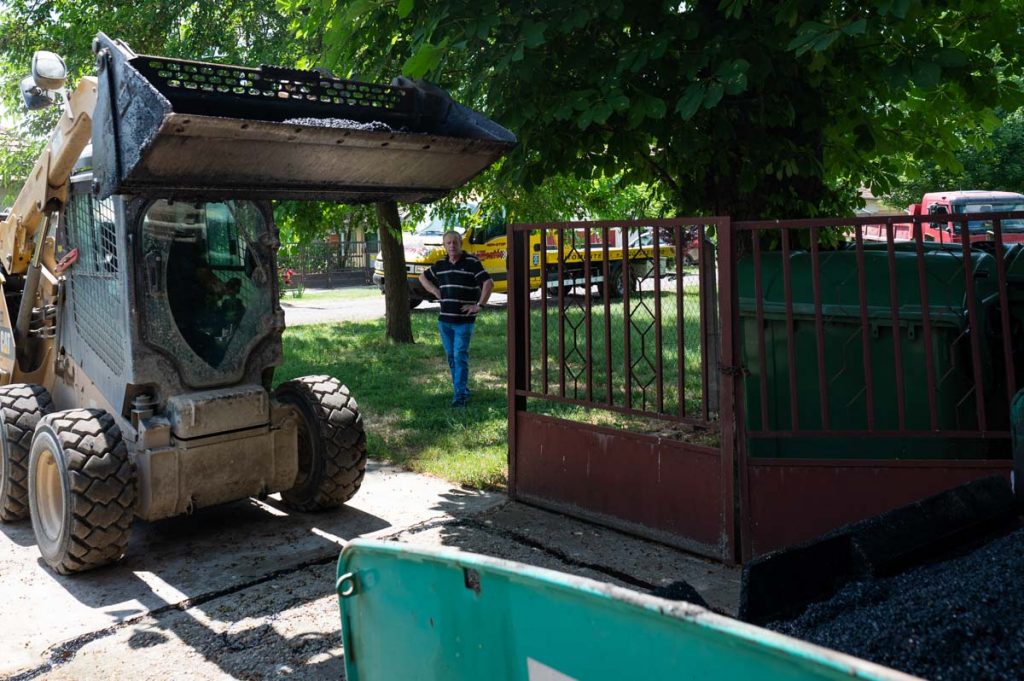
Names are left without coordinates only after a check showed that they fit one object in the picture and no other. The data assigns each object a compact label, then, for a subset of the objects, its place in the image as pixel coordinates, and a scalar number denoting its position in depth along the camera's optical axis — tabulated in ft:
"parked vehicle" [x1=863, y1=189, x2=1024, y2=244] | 68.69
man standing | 31.50
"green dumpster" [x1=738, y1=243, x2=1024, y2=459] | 16.22
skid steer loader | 14.98
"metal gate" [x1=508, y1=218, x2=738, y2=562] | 17.01
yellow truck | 61.67
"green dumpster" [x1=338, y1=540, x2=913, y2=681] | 5.06
